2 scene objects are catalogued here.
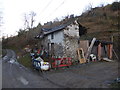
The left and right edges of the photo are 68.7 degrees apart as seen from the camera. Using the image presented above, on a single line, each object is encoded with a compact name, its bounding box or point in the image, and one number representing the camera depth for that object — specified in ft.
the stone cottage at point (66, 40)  37.95
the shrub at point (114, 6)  86.90
